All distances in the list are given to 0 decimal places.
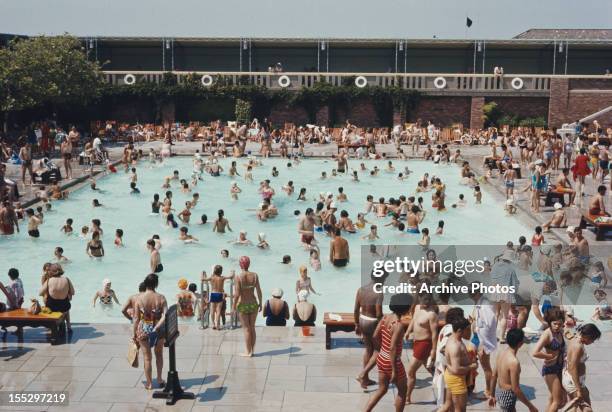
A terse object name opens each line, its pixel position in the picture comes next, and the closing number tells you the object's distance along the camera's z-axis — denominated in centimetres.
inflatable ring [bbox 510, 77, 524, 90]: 3903
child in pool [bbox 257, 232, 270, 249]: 1843
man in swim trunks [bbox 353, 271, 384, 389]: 866
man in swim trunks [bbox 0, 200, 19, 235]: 1853
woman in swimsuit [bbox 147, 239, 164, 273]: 1588
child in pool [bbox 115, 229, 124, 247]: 1846
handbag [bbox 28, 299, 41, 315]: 1018
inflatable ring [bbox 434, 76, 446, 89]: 3928
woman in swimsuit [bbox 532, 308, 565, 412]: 762
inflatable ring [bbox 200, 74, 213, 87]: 3990
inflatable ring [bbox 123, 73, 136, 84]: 3997
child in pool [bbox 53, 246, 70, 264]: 1603
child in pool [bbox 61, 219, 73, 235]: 1922
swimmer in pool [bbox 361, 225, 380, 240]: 1883
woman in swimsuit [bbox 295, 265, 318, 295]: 1323
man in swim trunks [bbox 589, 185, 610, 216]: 1736
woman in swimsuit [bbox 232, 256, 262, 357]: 970
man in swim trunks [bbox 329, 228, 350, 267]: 1659
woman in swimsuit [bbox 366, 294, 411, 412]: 773
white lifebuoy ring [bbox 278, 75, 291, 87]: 3997
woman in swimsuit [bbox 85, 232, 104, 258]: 1753
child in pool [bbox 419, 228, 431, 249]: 1773
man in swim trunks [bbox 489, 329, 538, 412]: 711
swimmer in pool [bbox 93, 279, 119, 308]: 1309
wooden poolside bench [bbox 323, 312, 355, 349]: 997
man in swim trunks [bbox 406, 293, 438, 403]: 823
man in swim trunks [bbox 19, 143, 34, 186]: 2344
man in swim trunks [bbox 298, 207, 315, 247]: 1856
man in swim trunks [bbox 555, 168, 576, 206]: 2089
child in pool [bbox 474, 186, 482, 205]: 2299
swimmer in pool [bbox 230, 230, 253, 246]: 1847
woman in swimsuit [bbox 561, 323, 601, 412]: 723
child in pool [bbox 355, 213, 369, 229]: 2031
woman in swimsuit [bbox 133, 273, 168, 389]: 862
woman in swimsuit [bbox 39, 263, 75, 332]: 1042
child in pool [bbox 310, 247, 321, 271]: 1670
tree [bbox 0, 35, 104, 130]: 3031
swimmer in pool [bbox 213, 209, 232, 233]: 1980
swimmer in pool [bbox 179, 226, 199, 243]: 1892
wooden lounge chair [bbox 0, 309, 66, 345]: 1002
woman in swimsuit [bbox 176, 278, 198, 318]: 1202
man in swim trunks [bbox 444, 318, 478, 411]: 720
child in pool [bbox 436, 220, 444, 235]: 1919
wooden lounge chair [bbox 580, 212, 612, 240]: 1656
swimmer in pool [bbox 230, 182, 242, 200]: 2447
